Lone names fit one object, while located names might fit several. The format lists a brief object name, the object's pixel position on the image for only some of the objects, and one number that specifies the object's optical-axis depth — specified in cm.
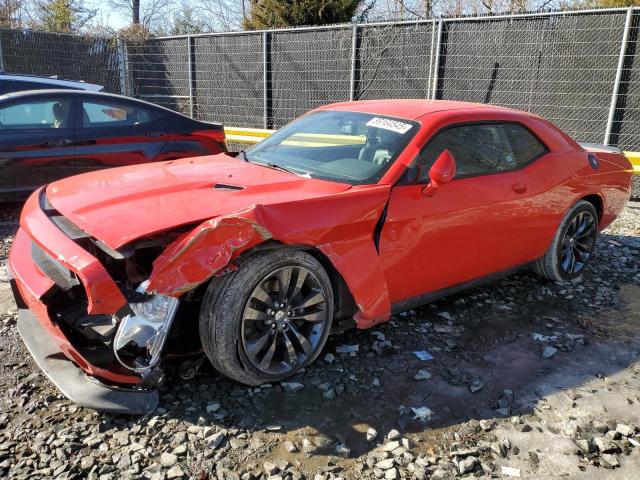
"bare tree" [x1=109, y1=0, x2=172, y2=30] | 2994
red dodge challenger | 270
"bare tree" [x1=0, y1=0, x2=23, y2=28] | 2359
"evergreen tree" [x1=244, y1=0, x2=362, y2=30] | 1273
